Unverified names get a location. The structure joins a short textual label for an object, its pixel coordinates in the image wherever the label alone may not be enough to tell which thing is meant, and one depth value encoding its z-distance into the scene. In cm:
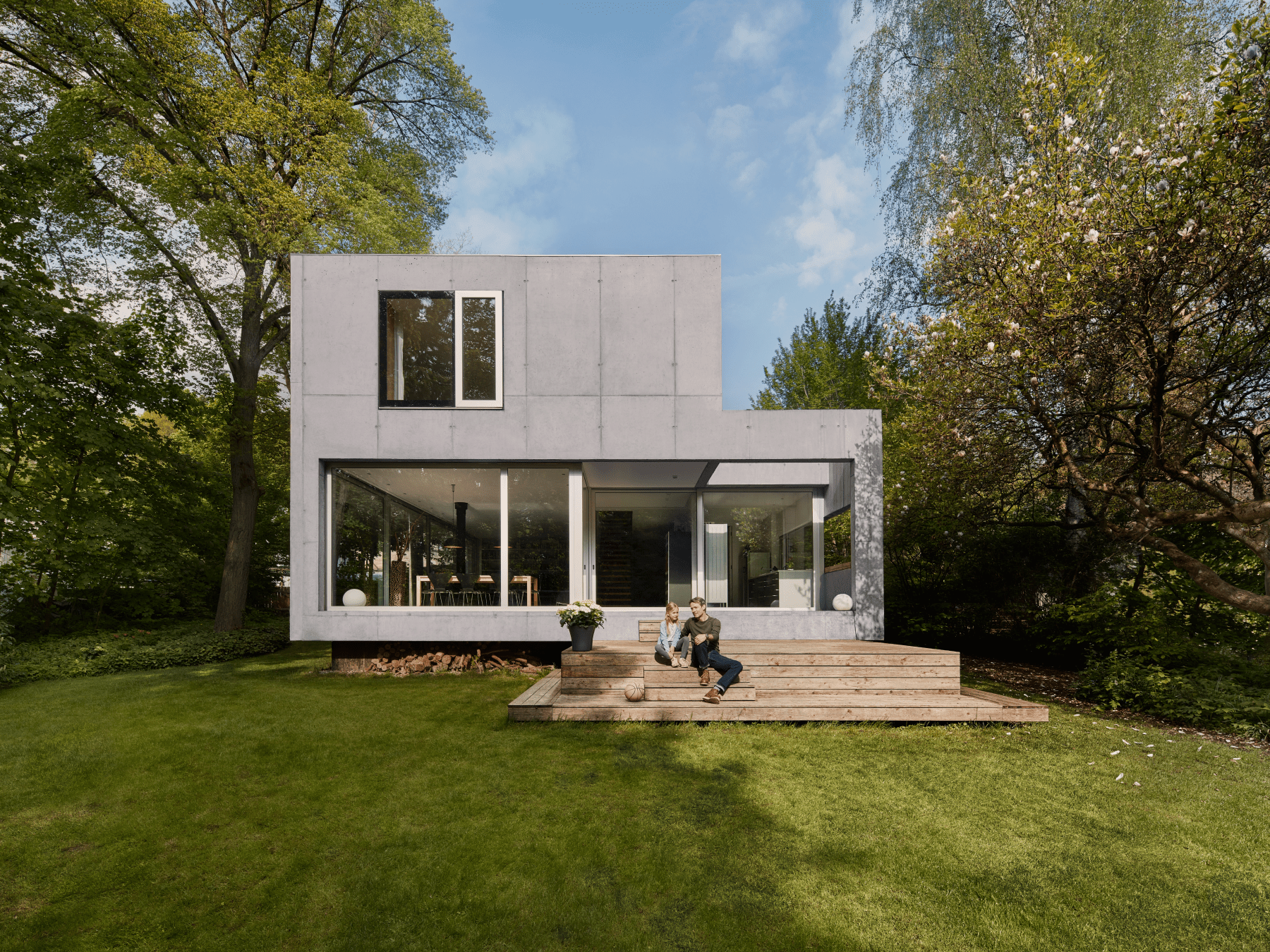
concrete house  977
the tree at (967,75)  1123
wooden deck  702
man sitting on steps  718
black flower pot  798
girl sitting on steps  775
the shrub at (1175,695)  711
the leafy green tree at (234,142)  1257
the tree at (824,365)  2411
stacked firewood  1013
